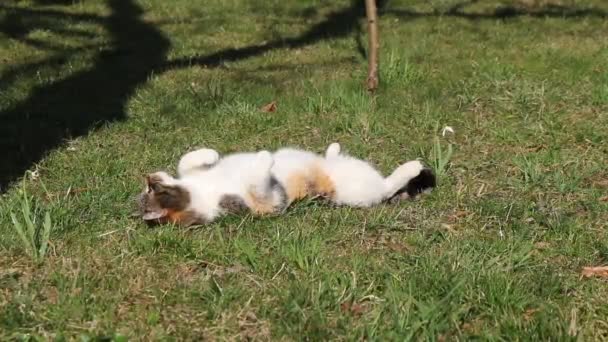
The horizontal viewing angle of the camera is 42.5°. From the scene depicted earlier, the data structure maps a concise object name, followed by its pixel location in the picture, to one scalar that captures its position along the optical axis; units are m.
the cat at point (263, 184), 4.01
